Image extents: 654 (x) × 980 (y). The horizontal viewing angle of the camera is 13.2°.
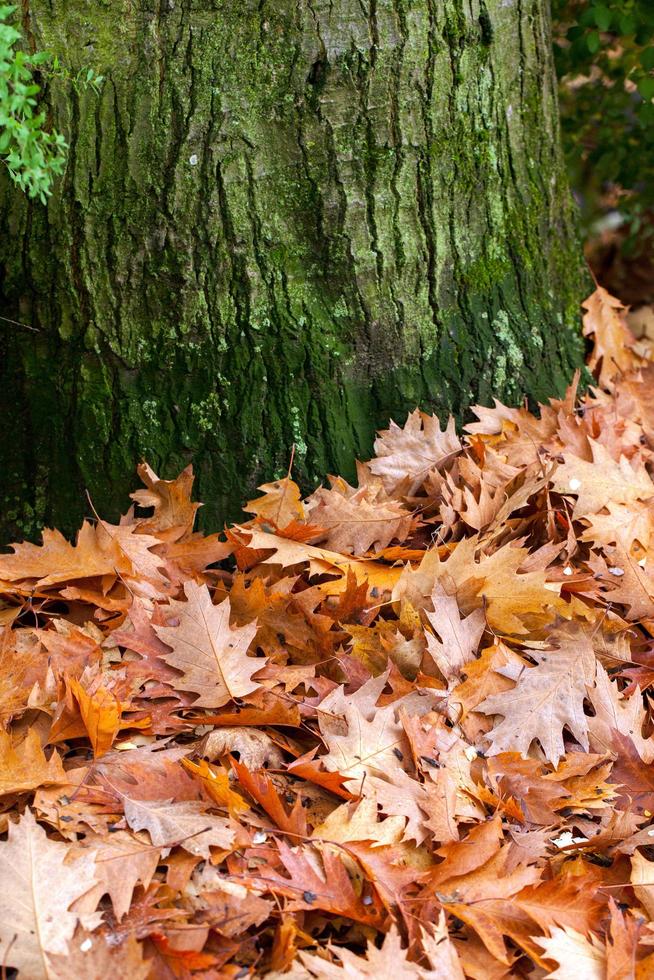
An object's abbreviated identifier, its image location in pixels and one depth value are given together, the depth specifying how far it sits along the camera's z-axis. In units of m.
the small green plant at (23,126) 2.82
